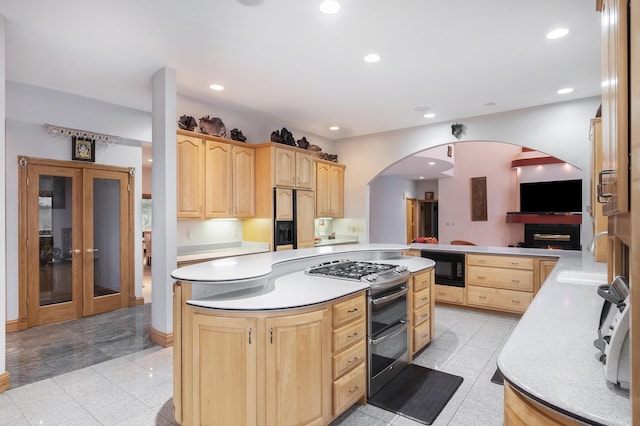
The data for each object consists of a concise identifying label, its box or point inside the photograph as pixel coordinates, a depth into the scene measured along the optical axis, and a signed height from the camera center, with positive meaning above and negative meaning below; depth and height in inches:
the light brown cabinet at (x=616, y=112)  30.3 +9.6
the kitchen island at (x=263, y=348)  74.2 -31.8
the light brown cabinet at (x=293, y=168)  203.0 +26.3
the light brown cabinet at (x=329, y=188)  249.9 +16.2
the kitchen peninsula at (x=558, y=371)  36.4 -21.1
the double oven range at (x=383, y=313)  99.3 -32.2
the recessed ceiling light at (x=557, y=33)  113.7 +59.2
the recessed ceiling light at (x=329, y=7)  98.0 +59.4
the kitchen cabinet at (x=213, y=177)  169.5 +17.7
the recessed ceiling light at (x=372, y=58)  131.8 +59.5
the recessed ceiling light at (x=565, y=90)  166.1 +58.3
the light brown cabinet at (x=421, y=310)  125.2 -38.8
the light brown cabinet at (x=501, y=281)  175.5 -38.5
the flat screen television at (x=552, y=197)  342.3 +12.5
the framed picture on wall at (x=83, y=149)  176.9 +32.6
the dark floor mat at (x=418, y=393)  94.4 -55.7
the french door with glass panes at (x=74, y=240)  165.6 -15.5
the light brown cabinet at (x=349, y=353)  85.3 -37.3
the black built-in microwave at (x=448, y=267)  193.9 -33.2
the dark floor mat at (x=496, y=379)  110.4 -55.8
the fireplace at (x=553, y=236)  338.3 -27.6
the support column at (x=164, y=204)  143.3 +2.9
